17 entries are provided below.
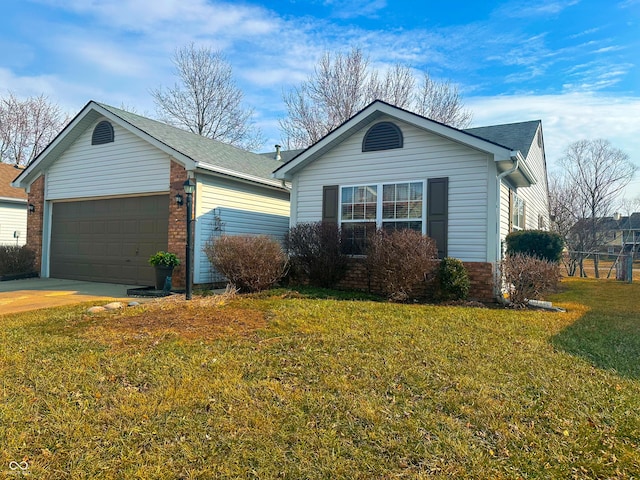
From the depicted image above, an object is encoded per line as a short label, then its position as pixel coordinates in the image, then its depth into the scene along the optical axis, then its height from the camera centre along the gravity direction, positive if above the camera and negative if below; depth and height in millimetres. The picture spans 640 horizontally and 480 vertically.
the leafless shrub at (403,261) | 8195 -234
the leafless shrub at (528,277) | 7547 -447
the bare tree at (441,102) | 25156 +9209
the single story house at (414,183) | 8609 +1570
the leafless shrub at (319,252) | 9484 -115
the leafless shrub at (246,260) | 8484 -299
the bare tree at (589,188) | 23516 +3957
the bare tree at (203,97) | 26469 +9668
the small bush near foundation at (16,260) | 12406 -627
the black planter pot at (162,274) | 9398 -706
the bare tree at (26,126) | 28562 +8166
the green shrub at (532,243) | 9750 +230
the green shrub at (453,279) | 8250 -571
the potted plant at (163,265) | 9359 -493
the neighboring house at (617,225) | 23583 +2154
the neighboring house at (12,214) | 17828 +1131
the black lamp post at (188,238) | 7949 +123
